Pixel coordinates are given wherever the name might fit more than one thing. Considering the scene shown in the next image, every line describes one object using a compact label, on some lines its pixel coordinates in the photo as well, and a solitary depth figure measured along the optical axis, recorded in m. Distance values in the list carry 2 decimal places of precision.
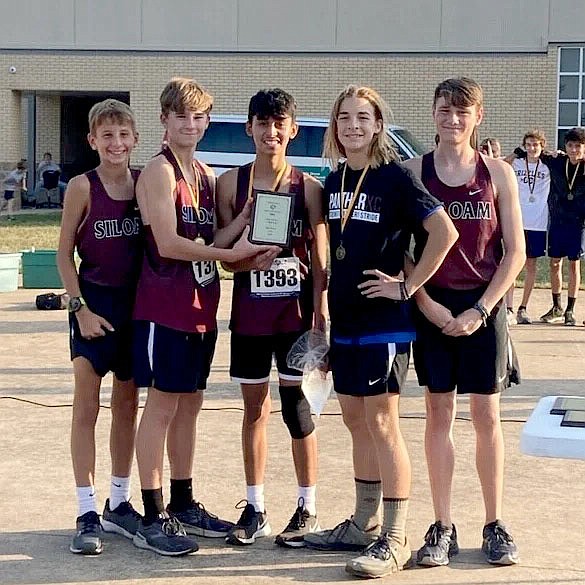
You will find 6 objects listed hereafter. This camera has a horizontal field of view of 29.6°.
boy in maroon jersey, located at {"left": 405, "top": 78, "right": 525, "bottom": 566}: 4.81
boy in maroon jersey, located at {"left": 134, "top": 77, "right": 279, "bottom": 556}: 4.92
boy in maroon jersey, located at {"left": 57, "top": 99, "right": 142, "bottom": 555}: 5.08
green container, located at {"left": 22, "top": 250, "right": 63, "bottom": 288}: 14.15
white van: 22.20
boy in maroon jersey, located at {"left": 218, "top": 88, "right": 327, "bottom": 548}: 5.04
